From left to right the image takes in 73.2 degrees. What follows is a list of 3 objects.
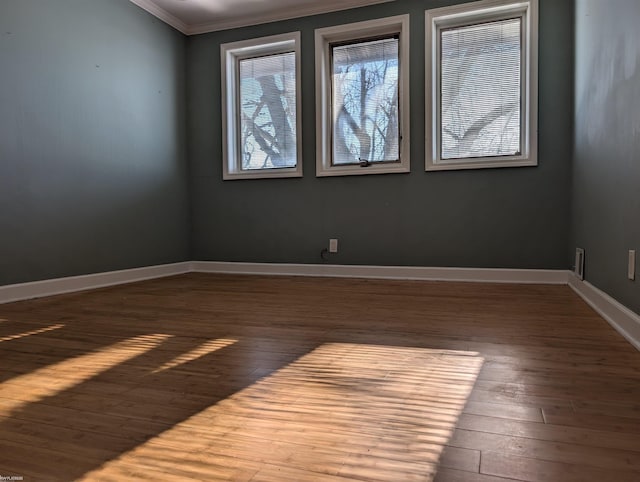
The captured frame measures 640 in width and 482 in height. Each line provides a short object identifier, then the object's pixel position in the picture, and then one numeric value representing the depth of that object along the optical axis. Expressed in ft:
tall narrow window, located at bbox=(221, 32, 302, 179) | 13.56
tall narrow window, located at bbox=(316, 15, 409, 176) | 12.37
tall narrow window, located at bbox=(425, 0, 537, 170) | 11.27
